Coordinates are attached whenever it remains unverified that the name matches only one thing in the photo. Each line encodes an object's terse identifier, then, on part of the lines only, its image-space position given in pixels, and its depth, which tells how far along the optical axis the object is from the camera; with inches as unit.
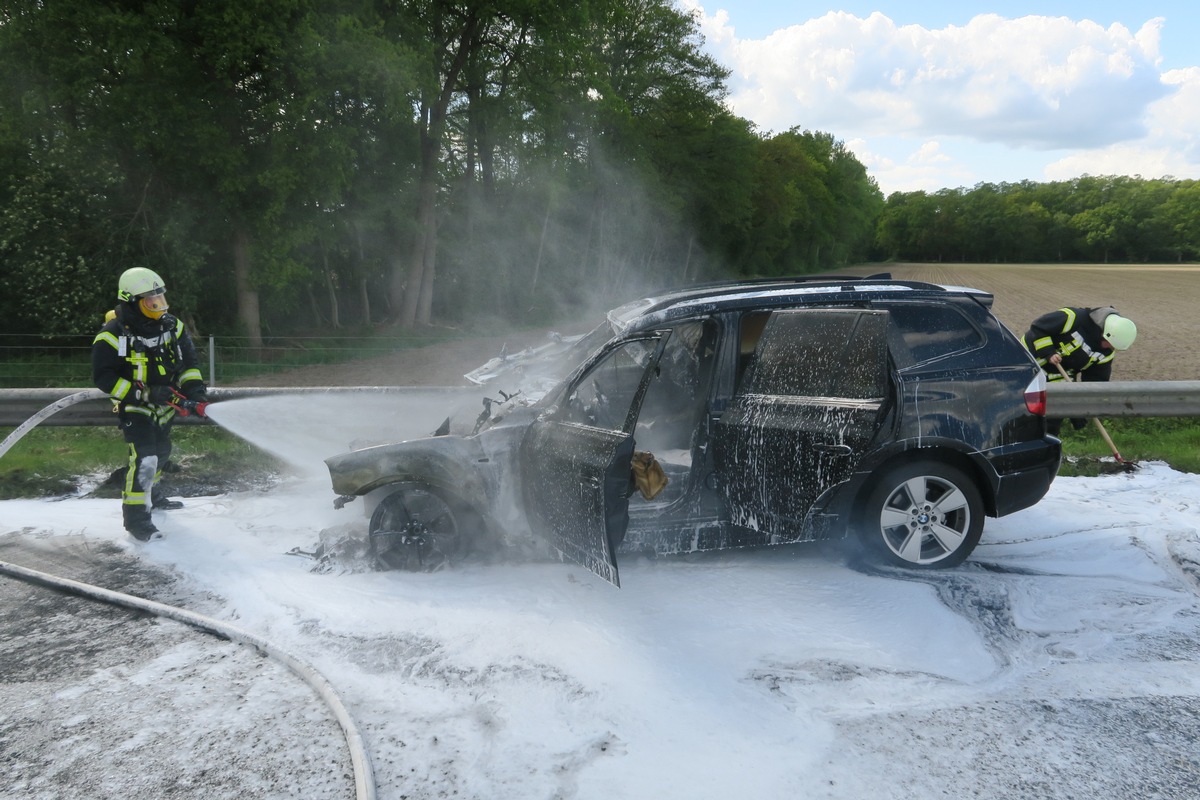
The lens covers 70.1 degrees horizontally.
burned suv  187.9
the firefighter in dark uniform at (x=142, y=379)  225.3
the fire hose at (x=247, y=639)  124.0
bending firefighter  342.3
